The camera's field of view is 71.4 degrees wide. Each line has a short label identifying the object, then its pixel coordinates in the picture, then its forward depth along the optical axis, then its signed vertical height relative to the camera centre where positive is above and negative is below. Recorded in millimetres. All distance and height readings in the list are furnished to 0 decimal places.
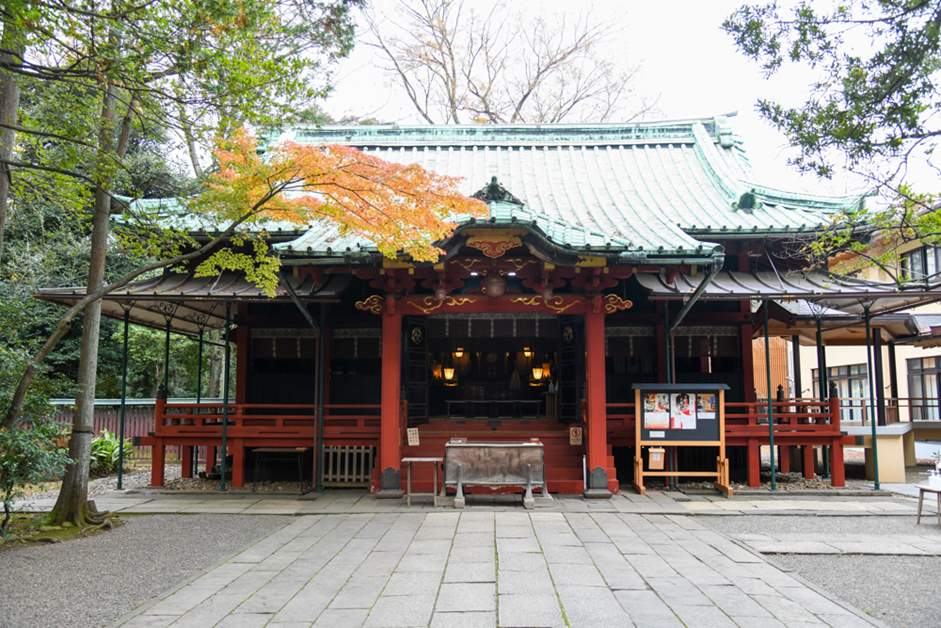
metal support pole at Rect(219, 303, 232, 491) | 12266 -646
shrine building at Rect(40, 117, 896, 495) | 11578 +1467
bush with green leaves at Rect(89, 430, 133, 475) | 15523 -1577
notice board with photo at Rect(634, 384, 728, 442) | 11781 -518
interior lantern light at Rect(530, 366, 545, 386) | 18359 +346
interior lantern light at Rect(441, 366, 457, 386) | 17969 +333
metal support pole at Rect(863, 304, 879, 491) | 12211 -1181
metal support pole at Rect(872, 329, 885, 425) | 17078 +292
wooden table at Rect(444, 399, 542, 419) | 16375 -599
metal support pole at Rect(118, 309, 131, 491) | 12586 -578
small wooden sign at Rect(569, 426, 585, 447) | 12742 -970
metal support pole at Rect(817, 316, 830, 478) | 13664 +233
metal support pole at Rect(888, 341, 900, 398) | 20000 +193
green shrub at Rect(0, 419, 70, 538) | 7977 -825
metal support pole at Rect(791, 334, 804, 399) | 17170 +606
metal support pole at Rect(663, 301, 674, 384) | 12461 +788
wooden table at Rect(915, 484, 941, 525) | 9094 -1490
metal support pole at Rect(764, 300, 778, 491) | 12016 -885
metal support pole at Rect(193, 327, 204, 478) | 14702 -239
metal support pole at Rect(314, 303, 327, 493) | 12359 -97
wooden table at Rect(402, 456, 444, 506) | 10758 -1561
